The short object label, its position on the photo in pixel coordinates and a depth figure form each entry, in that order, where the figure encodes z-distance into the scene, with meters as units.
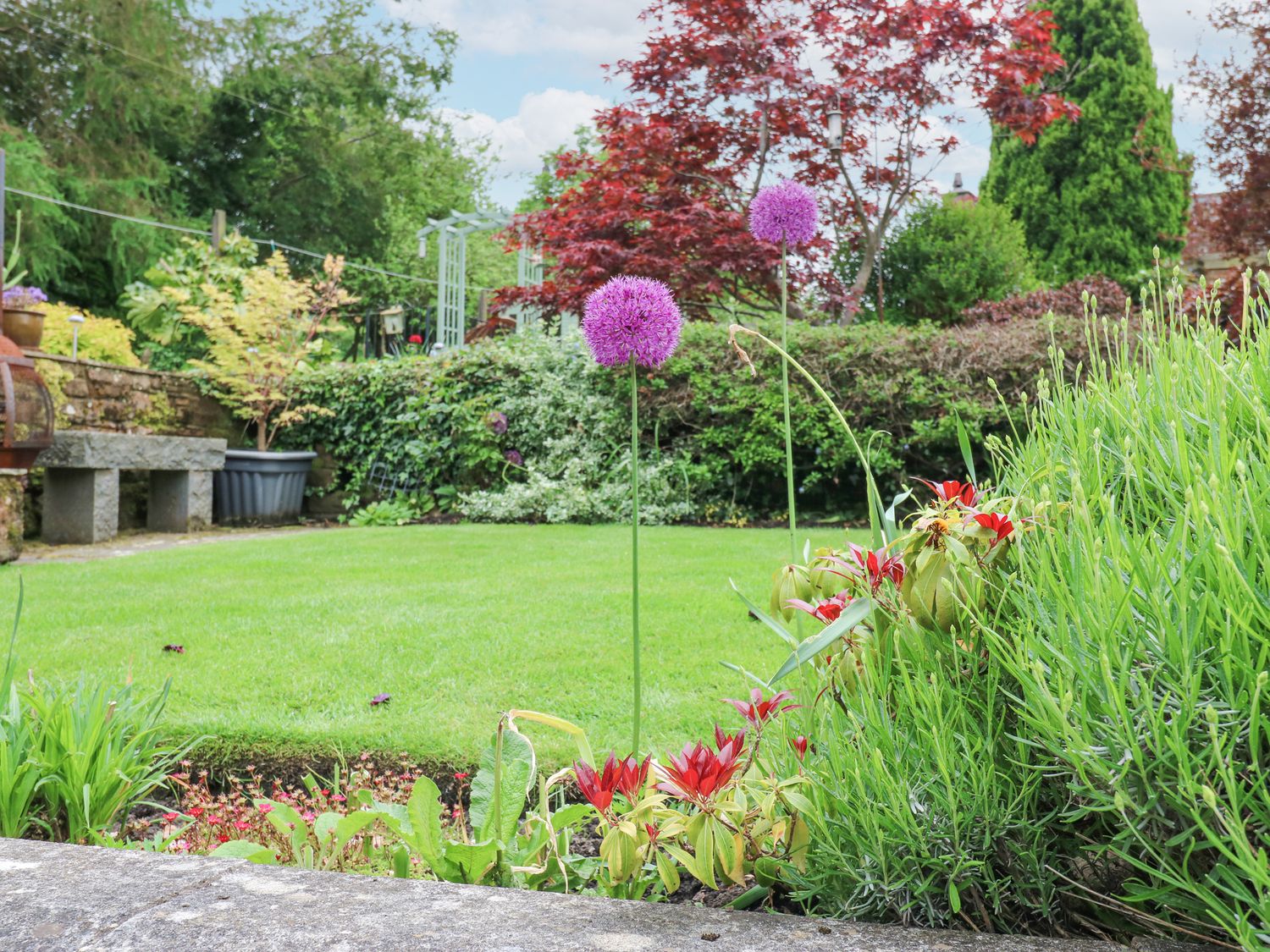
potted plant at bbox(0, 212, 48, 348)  6.27
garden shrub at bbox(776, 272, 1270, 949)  0.74
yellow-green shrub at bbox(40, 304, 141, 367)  8.55
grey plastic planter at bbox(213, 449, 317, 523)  7.69
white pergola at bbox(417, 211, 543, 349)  12.16
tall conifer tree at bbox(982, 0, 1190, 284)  14.68
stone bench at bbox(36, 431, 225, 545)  5.85
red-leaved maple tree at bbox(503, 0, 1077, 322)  7.66
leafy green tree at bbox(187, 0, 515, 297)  18.67
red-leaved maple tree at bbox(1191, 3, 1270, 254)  7.16
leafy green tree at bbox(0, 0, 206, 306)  15.10
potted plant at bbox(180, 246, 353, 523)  7.74
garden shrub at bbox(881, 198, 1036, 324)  10.72
